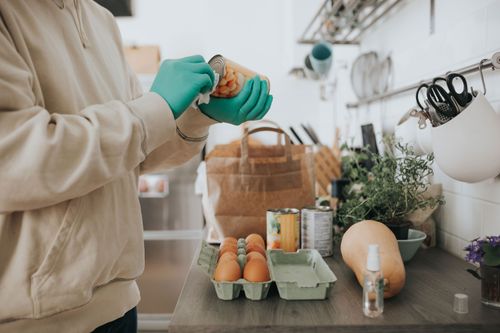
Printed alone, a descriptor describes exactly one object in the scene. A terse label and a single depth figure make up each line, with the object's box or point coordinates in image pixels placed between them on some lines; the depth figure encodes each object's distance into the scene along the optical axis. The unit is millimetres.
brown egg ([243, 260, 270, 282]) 861
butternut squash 838
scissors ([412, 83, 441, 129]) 954
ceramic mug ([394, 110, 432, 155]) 1136
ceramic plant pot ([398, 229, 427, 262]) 1045
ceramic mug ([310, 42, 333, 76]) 1942
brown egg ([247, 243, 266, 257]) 1050
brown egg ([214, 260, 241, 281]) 863
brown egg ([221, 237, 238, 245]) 1126
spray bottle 770
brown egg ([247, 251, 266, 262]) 950
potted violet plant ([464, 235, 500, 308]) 796
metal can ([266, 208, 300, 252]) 1141
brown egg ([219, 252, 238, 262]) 943
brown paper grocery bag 1279
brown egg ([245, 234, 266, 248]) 1134
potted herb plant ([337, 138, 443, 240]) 1075
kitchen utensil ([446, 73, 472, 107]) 917
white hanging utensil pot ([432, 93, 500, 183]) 875
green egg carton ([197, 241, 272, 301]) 845
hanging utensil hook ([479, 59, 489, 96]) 941
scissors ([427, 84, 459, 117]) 927
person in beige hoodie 657
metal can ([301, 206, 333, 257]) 1135
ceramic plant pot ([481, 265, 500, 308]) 795
